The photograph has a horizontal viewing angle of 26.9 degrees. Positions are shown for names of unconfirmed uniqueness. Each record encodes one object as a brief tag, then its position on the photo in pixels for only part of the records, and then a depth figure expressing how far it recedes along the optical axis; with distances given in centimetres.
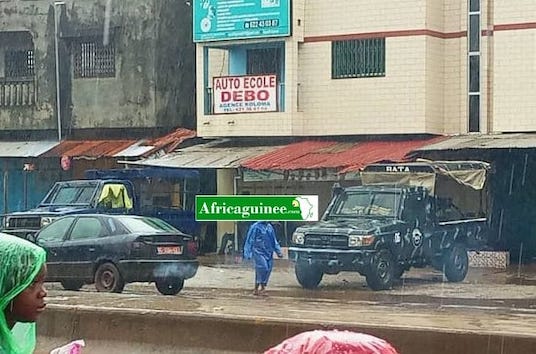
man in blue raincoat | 1834
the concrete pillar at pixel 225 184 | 2789
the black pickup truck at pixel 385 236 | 1856
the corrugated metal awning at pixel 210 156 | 2612
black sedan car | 1770
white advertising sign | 2692
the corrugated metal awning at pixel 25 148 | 3034
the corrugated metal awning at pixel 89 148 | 2917
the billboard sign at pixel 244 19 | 2659
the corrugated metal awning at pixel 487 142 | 2275
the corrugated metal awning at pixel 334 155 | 2406
